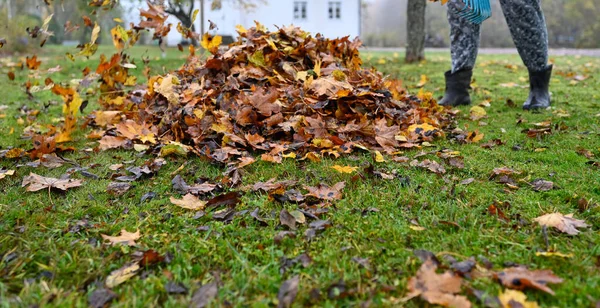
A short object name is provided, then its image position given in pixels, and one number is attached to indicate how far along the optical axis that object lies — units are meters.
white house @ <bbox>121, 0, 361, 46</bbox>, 24.97
